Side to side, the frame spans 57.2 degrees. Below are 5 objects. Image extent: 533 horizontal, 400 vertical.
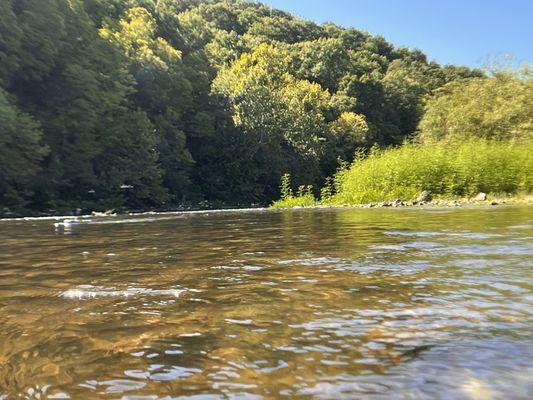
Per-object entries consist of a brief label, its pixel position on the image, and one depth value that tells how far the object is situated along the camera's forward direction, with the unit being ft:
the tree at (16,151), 66.28
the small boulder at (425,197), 58.59
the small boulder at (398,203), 56.68
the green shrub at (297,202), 77.11
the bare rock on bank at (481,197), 55.49
